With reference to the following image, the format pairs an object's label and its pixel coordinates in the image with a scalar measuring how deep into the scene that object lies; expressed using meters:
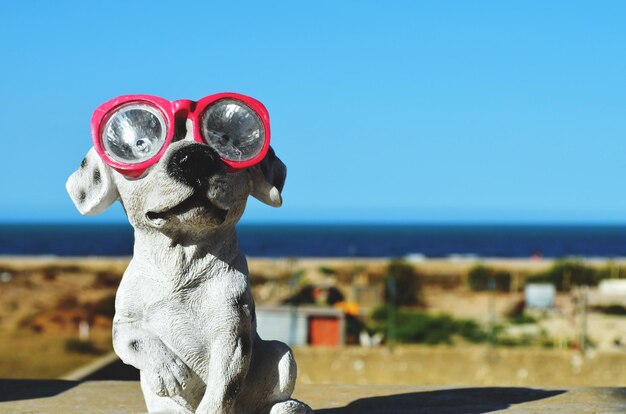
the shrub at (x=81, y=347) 18.62
